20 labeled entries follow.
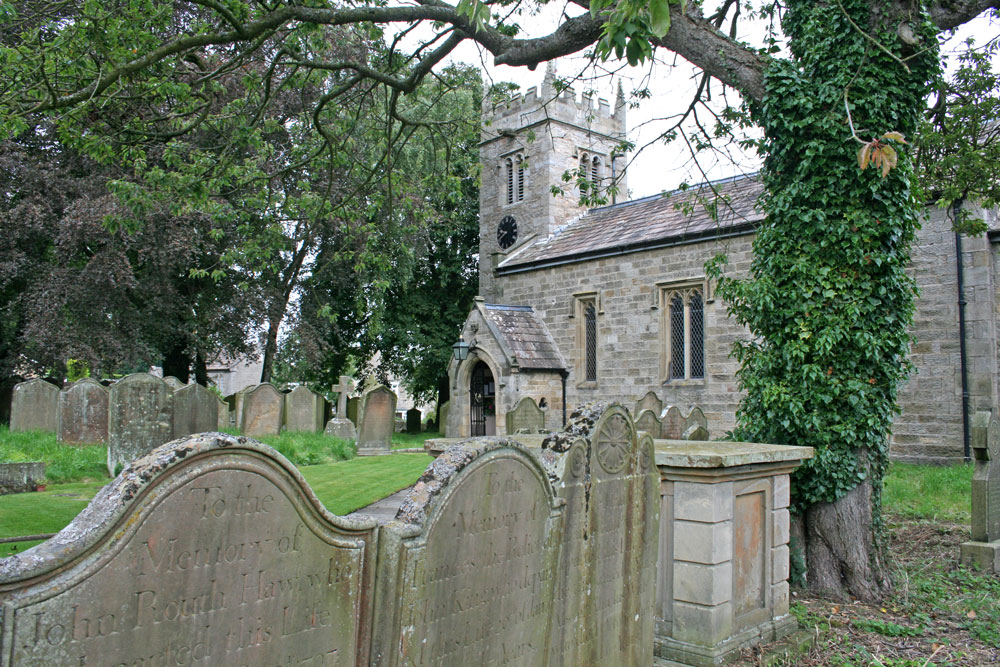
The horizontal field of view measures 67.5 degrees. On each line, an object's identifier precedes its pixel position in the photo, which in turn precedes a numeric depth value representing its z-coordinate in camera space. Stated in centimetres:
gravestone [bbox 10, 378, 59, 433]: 1638
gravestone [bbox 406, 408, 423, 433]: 2675
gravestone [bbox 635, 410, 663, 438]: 1163
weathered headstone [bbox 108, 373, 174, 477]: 1189
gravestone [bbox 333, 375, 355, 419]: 2131
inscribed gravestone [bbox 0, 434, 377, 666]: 202
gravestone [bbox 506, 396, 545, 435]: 1501
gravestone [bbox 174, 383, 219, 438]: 1297
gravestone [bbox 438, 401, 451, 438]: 2392
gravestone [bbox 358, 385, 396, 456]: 1800
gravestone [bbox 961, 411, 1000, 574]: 774
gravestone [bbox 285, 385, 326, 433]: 1898
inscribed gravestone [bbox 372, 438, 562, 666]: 297
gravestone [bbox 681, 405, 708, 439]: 1344
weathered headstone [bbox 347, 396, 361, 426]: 2392
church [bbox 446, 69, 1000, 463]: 1456
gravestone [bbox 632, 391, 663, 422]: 1579
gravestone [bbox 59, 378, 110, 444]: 1445
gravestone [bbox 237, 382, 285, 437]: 1780
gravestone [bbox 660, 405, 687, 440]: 1280
